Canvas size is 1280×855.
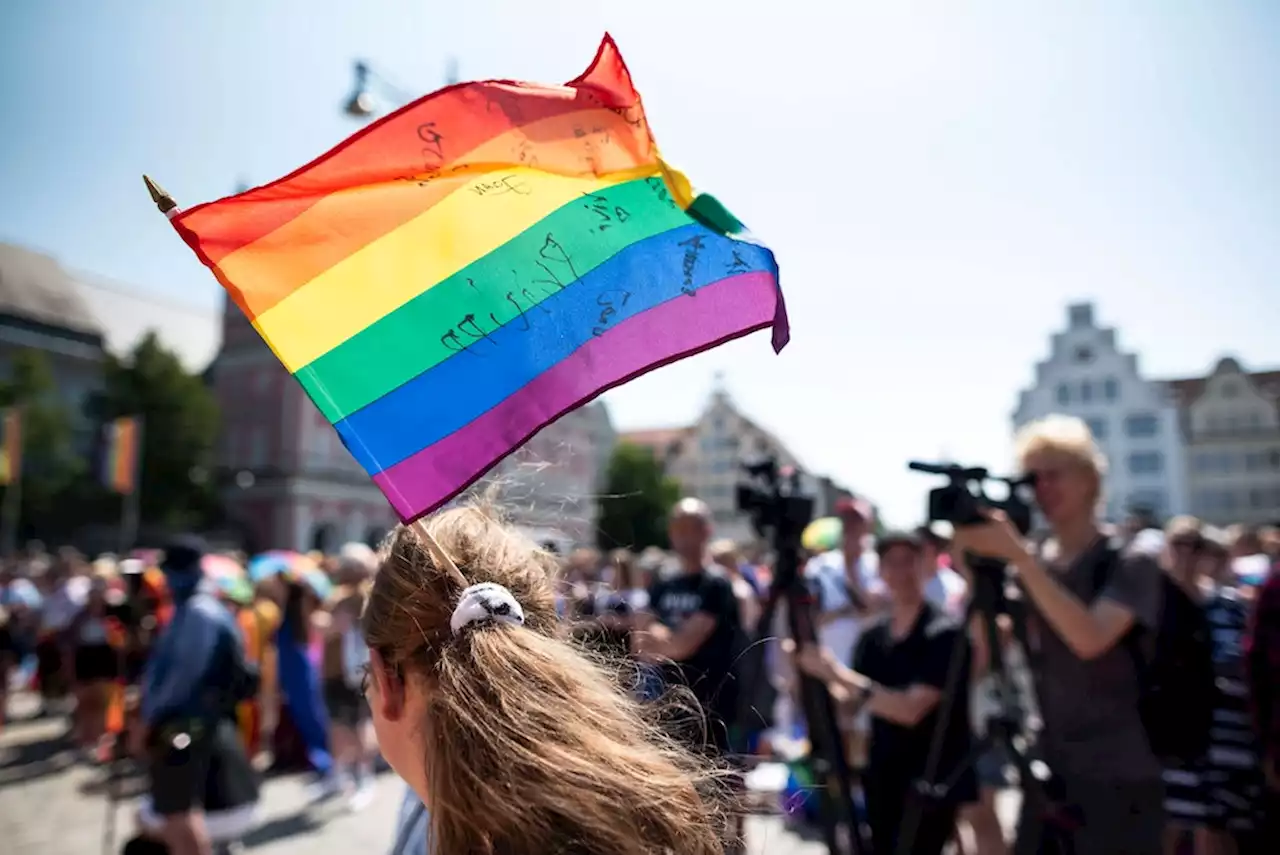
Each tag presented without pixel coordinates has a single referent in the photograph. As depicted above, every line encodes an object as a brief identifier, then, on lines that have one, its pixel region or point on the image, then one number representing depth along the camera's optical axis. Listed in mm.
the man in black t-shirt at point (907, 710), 3152
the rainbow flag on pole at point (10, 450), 16938
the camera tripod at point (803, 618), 2986
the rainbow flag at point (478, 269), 1461
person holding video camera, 2445
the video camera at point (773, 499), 3301
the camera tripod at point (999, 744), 2486
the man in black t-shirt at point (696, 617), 4020
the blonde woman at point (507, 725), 1041
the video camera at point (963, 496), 2537
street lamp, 10797
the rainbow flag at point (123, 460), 14266
